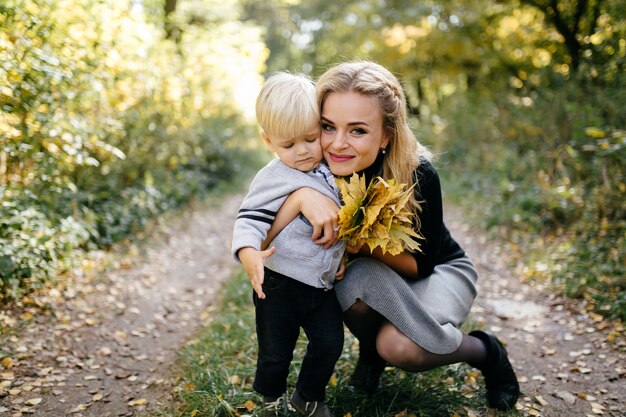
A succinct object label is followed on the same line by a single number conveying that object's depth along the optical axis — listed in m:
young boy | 2.30
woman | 2.40
